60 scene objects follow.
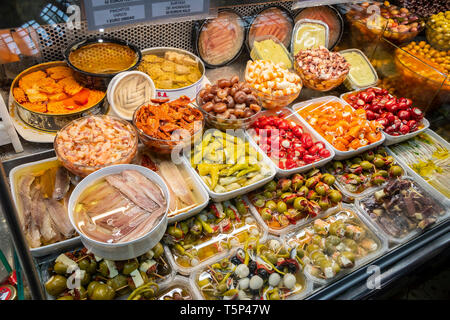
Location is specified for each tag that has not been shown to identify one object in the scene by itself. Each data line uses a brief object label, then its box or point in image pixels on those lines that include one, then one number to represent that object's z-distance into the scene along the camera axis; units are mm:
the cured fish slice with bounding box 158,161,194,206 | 731
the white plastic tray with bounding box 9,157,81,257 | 599
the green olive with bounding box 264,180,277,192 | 803
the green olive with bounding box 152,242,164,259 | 657
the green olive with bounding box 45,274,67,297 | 589
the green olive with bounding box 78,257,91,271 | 614
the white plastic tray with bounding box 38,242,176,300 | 608
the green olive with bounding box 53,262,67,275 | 601
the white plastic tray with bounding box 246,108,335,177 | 813
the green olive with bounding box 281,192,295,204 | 785
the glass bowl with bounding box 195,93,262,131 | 838
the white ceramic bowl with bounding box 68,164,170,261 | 572
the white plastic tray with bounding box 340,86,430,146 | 945
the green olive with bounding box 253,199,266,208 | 783
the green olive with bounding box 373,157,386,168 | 899
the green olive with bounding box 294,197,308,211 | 773
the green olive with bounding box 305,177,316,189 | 812
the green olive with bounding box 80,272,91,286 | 610
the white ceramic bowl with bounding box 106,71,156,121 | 768
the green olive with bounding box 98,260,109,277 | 622
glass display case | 633
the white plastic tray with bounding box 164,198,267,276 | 666
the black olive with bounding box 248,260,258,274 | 670
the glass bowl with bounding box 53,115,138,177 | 662
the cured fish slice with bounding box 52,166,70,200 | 685
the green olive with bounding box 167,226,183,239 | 686
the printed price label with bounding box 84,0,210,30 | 615
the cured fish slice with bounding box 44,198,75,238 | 632
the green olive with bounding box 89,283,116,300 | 593
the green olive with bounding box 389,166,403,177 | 886
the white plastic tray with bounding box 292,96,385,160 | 881
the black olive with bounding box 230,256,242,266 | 682
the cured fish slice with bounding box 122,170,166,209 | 640
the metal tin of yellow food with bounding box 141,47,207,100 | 850
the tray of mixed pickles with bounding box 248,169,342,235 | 768
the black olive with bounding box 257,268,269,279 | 663
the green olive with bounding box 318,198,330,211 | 793
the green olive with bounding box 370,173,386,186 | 870
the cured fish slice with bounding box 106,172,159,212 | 631
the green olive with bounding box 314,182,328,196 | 804
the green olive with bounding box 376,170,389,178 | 881
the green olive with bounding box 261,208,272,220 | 754
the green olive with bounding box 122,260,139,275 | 622
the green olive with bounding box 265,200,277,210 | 776
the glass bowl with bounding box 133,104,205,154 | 752
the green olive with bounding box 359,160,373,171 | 887
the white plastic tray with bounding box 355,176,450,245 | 769
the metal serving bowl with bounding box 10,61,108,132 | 731
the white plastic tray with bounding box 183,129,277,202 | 732
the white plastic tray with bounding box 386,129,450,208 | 847
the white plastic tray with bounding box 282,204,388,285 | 686
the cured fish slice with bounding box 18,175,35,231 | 632
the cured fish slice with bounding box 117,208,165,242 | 584
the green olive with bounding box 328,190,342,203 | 805
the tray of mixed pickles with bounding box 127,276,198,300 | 611
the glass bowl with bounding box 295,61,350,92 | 998
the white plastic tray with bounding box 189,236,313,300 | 650
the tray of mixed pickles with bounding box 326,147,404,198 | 861
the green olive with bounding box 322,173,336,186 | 830
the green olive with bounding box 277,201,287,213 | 770
